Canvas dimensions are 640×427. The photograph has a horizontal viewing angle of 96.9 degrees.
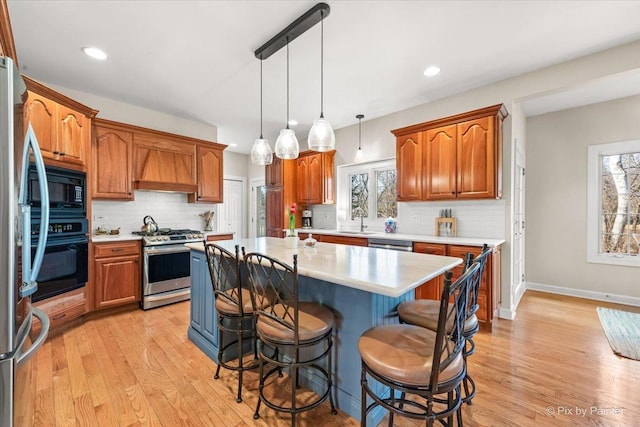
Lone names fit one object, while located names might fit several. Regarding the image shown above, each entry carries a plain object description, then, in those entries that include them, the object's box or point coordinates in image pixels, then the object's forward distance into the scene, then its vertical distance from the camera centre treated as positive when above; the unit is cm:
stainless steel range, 354 -71
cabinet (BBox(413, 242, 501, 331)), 292 -74
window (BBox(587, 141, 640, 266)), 368 +13
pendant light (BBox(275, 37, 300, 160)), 244 +60
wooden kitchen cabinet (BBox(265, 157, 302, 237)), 523 +37
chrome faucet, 469 -3
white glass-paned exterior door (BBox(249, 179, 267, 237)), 704 +11
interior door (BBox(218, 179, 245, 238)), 673 +13
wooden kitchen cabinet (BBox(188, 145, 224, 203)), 447 +63
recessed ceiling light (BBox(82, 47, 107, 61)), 262 +153
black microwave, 271 +21
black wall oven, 264 -45
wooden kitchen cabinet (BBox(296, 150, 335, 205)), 496 +64
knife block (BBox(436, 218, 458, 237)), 364 -17
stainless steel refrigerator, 94 -17
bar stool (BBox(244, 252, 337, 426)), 148 -63
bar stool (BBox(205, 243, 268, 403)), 185 -64
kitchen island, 138 -34
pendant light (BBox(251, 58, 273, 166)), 268 +58
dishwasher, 341 -39
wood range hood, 385 +64
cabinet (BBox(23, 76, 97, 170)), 265 +90
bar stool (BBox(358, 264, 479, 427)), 107 -61
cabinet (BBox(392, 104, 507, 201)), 313 +69
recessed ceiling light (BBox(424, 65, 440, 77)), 297 +153
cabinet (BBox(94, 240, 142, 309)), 326 -72
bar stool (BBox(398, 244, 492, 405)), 150 -58
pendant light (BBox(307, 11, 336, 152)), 223 +62
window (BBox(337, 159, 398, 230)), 451 +34
